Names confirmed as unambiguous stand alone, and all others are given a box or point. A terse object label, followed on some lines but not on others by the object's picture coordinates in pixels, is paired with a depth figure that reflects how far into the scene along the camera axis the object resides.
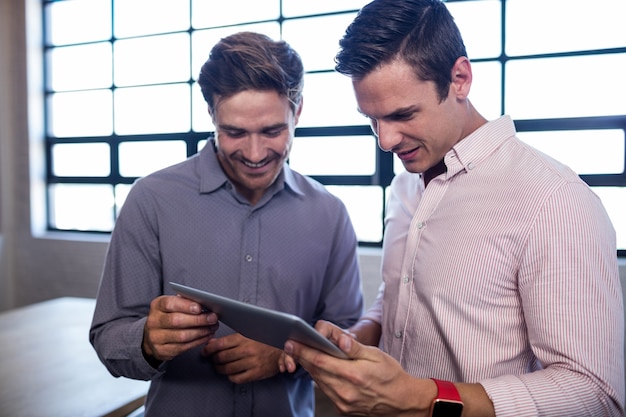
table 1.66
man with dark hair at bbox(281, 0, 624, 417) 0.97
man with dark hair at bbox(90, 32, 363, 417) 1.39
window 3.18
